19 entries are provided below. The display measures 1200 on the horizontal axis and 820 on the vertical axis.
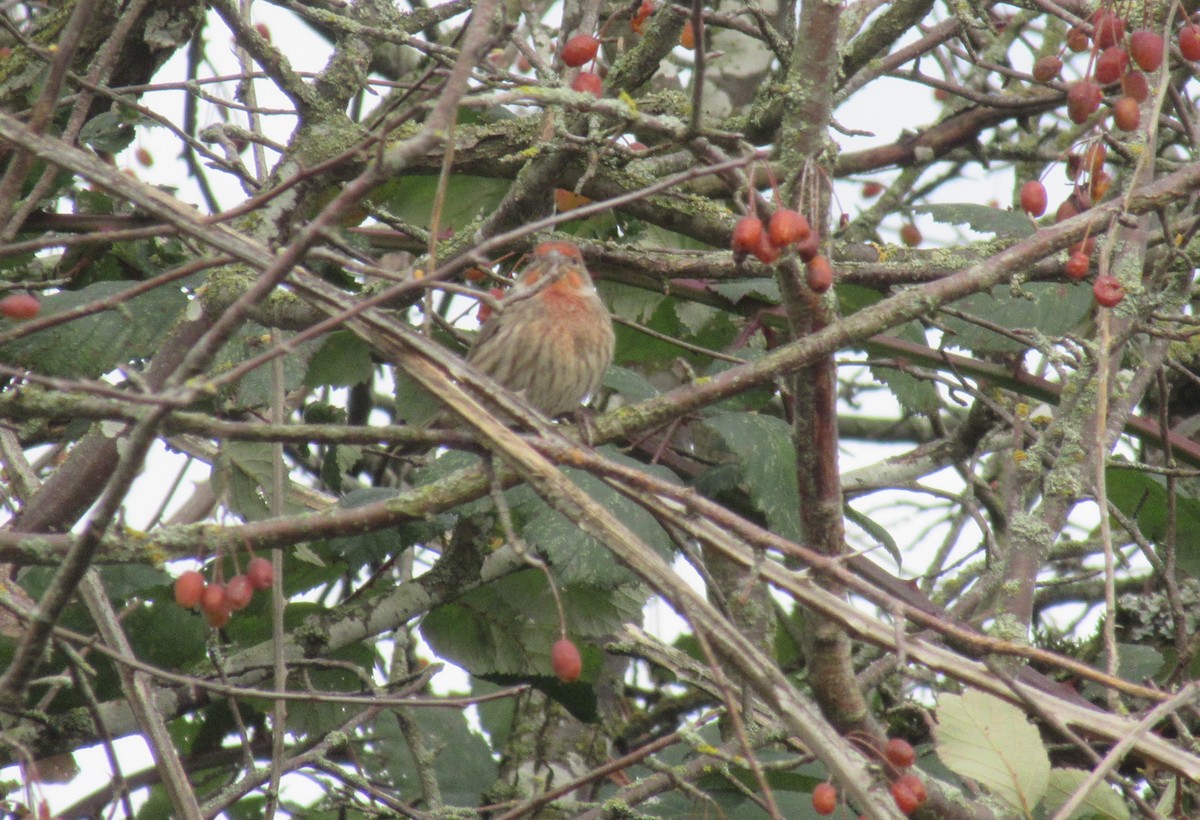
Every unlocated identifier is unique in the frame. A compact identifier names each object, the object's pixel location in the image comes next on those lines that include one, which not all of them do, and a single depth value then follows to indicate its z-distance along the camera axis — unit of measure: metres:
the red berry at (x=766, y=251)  5.43
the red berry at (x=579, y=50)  7.32
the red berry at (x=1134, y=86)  6.95
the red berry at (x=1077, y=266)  6.89
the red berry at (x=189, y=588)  6.30
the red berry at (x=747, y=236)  5.39
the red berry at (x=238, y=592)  6.20
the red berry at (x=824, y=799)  6.18
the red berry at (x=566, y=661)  5.95
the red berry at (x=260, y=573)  6.21
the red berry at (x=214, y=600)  6.20
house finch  10.34
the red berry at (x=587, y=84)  6.88
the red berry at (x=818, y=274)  5.67
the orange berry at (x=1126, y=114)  6.81
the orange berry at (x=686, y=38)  10.72
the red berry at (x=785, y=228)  5.36
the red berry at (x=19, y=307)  6.11
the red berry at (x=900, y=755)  5.87
